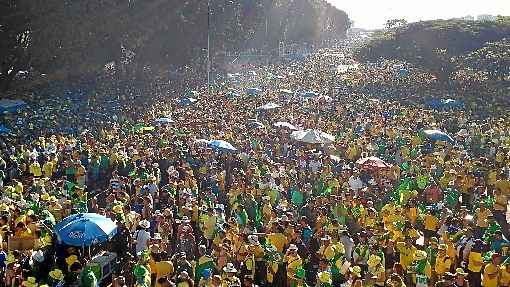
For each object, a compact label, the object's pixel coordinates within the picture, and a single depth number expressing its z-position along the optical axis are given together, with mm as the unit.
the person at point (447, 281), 8008
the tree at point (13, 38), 28797
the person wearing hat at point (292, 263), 8976
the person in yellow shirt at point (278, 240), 10070
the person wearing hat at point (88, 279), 8617
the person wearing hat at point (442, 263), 9219
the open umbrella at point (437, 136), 18673
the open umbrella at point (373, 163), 15167
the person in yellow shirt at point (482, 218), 11500
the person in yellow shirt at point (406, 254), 9648
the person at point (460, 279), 8156
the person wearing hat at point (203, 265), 9039
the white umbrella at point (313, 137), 18531
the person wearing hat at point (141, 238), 10359
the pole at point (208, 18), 40812
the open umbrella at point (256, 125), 22156
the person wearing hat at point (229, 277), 8227
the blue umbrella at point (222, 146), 17000
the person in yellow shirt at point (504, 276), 8484
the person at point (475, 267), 9305
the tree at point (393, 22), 75188
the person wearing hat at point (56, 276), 8875
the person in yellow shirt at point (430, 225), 11375
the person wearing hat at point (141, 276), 8398
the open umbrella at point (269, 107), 26875
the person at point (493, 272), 8594
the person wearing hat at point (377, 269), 8594
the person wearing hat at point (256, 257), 9460
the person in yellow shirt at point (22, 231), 9930
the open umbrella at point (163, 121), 22547
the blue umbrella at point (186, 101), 30234
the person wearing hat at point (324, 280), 8391
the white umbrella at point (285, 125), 21422
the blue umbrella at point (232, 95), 33219
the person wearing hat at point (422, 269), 8977
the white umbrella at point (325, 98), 30989
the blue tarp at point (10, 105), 25234
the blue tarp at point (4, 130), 19831
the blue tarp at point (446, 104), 29692
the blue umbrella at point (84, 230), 9406
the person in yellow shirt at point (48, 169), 15320
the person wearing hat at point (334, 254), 9359
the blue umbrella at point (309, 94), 33812
